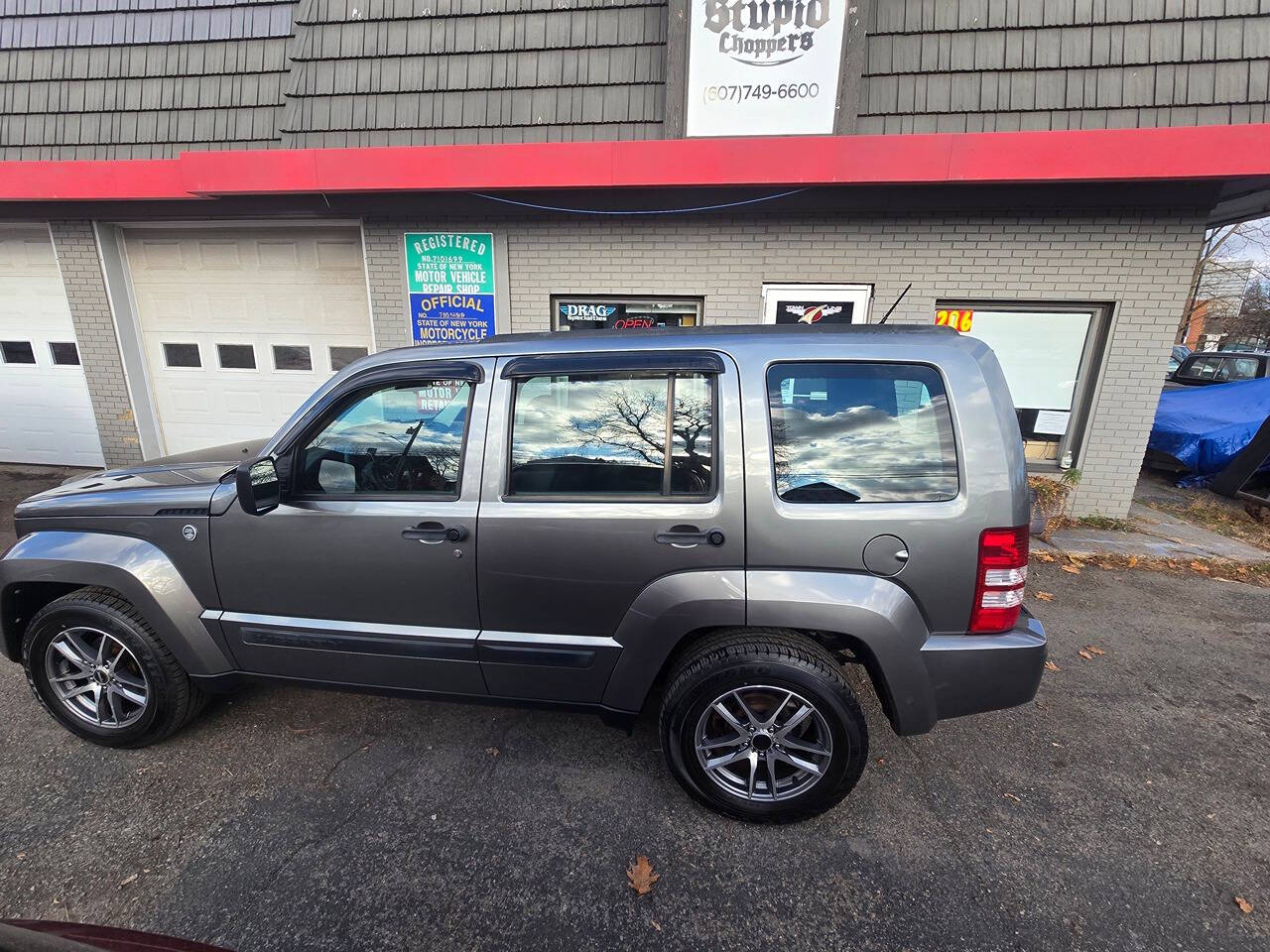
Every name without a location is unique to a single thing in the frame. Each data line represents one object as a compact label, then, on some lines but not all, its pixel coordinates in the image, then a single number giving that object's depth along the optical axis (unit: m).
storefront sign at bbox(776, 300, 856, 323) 5.71
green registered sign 5.95
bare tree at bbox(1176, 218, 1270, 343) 26.89
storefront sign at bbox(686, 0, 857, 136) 5.03
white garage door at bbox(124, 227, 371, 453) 6.55
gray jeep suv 2.10
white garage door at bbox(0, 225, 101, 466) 6.89
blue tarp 7.23
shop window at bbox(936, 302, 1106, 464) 5.62
